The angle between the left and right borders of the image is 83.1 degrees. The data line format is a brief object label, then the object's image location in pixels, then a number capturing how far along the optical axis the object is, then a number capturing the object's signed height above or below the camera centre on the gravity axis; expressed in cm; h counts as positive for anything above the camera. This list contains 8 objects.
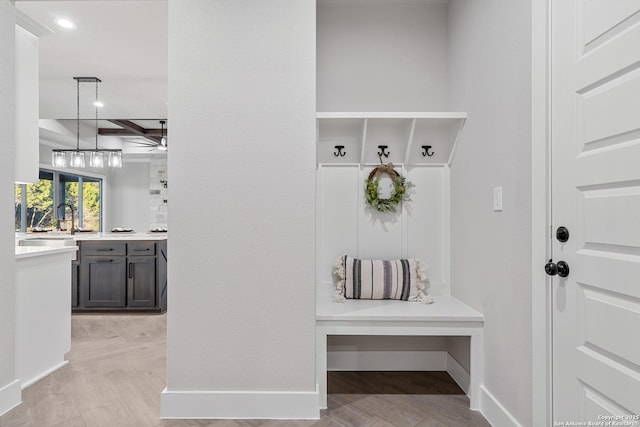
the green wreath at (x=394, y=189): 253 +19
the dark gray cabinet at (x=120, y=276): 441 -76
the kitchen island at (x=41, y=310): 238 -68
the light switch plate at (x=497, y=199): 185 +9
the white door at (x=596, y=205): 116 +4
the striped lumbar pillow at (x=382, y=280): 242 -43
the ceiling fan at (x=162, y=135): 527 +146
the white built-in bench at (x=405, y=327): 205 -64
